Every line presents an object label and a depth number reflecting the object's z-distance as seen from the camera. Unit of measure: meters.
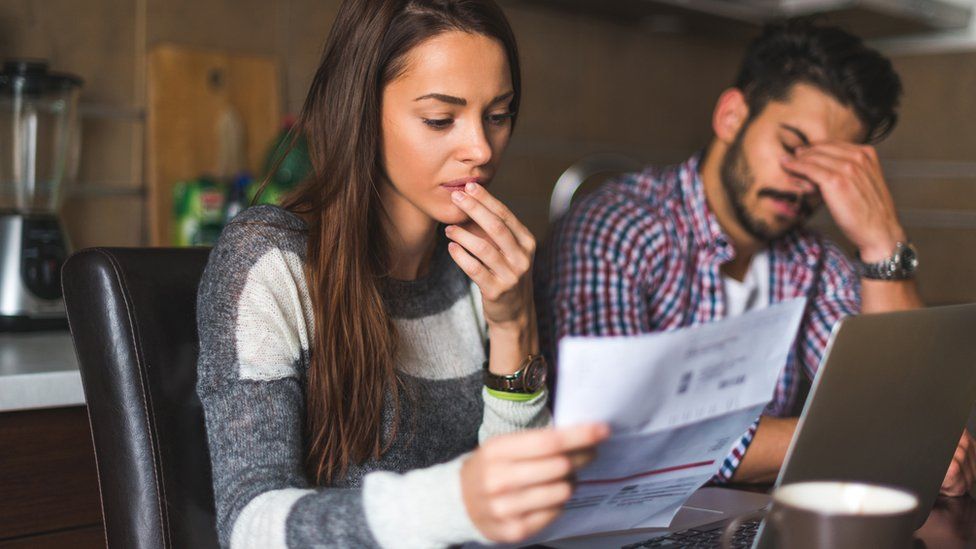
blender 1.59
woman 0.90
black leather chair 0.93
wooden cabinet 1.25
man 1.51
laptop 0.70
